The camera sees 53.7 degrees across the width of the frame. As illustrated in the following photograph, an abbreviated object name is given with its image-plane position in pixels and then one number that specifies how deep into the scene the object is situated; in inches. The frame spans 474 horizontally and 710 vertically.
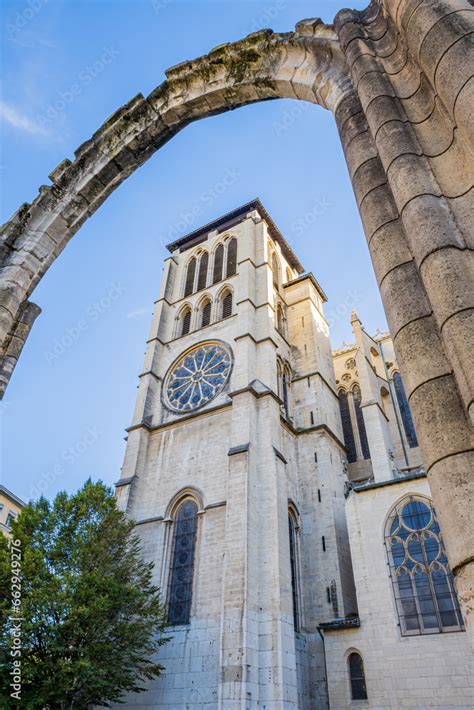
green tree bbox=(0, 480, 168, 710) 418.2
